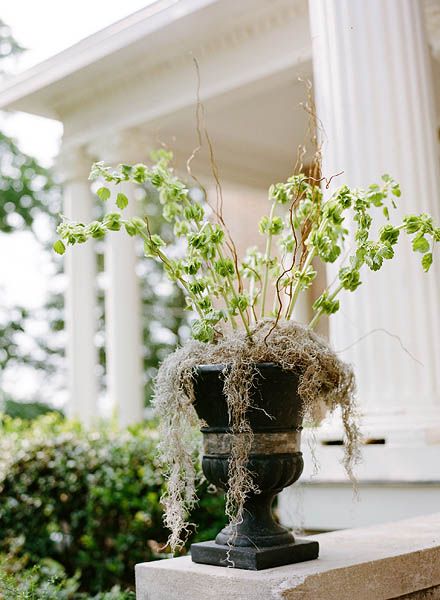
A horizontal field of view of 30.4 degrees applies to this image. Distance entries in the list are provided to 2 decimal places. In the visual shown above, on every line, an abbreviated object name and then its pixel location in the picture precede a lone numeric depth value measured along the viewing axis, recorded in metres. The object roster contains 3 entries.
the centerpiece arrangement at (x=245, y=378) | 2.84
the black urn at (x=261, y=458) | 2.84
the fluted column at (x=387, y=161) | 4.86
